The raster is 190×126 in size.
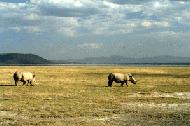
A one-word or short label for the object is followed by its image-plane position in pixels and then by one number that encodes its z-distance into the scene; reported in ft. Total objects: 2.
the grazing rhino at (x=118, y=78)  144.91
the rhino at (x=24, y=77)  143.64
